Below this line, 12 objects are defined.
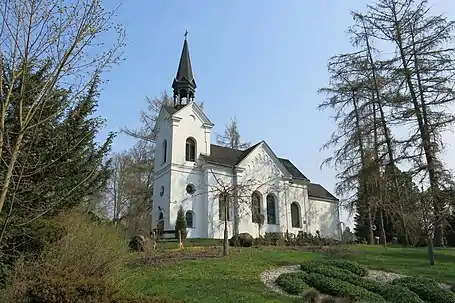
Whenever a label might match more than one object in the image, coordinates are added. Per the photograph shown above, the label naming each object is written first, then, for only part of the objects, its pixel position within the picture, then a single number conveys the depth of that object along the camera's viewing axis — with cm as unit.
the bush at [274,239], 2482
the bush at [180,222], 2961
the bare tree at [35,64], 742
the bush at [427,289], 1358
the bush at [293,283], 1319
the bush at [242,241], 2272
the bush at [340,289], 1291
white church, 3278
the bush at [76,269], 853
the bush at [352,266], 1597
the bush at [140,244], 1939
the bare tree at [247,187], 2653
